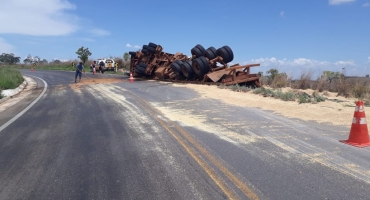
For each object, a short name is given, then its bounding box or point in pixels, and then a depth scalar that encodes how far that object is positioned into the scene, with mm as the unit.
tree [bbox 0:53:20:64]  117250
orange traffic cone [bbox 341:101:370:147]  7203
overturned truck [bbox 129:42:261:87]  21875
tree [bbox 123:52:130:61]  61781
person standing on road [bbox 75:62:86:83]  28328
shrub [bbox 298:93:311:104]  13425
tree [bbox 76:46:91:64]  72438
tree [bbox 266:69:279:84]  25844
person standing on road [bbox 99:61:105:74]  47200
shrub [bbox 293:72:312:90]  22064
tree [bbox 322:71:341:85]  21631
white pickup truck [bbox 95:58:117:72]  50781
